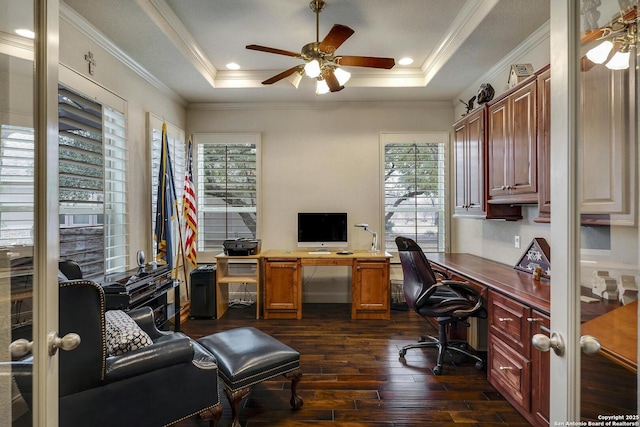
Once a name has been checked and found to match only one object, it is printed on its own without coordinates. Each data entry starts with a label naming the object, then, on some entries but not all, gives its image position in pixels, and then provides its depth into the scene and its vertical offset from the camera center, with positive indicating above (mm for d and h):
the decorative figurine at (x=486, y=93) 3135 +1183
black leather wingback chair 1384 -819
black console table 2311 -629
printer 4090 -427
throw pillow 1647 -650
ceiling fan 2349 +1252
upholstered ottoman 1911 -937
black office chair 2631 -752
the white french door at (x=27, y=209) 899 +18
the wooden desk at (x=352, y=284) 3969 -887
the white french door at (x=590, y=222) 835 -29
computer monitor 4430 -232
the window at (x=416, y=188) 4582 +360
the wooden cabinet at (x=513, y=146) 2340 +535
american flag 3889 -35
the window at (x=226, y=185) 4652 +428
